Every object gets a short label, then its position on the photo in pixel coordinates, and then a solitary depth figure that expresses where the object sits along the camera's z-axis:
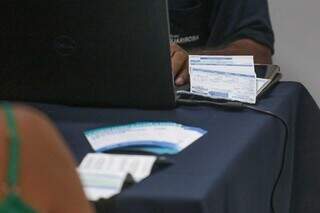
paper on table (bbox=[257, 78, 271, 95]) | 3.25
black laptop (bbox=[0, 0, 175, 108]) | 3.04
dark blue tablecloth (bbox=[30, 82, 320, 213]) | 2.66
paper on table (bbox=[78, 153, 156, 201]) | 2.67
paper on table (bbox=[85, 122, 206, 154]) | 2.84
